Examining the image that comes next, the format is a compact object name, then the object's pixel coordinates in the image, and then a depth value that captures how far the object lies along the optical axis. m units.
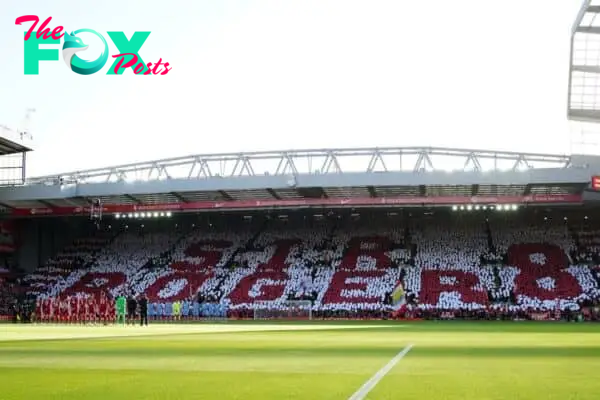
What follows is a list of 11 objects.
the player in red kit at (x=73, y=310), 50.55
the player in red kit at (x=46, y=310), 55.00
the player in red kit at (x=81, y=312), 49.67
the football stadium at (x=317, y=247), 50.00
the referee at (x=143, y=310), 43.94
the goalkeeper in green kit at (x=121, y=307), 45.28
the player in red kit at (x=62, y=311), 53.07
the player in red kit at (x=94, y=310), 49.31
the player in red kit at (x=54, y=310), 53.53
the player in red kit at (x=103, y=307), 48.68
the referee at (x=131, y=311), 46.21
